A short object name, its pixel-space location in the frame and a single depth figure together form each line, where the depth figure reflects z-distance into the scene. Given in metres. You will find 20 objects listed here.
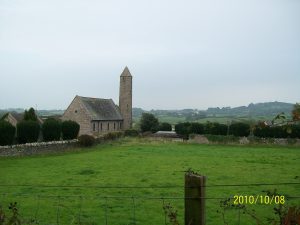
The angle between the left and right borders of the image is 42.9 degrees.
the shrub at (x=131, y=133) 60.47
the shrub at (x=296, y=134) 44.08
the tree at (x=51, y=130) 39.47
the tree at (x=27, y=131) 35.91
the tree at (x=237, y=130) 49.70
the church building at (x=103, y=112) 55.56
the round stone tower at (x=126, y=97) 69.38
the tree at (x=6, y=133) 32.16
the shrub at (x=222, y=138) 46.66
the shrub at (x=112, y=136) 48.23
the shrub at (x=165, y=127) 68.51
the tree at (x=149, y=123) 68.62
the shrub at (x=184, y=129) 56.69
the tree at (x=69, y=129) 42.16
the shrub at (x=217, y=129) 51.84
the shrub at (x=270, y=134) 45.94
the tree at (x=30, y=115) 42.06
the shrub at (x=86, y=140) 39.56
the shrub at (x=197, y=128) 55.32
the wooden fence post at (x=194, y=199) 4.04
